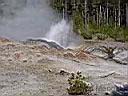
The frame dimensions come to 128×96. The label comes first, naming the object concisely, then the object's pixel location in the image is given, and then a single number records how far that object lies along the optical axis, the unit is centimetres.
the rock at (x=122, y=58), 1888
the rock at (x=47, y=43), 2152
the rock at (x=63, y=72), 1432
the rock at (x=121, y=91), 994
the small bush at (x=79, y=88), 1102
